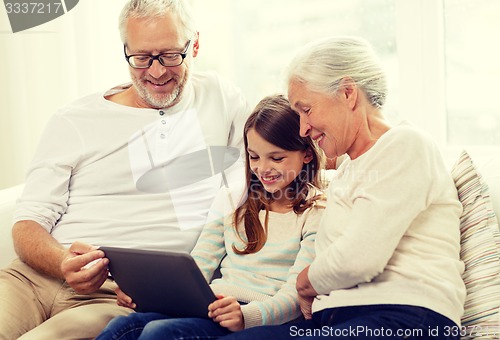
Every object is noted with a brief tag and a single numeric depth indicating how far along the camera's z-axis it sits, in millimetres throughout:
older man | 1991
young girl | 1696
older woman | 1530
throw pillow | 1616
